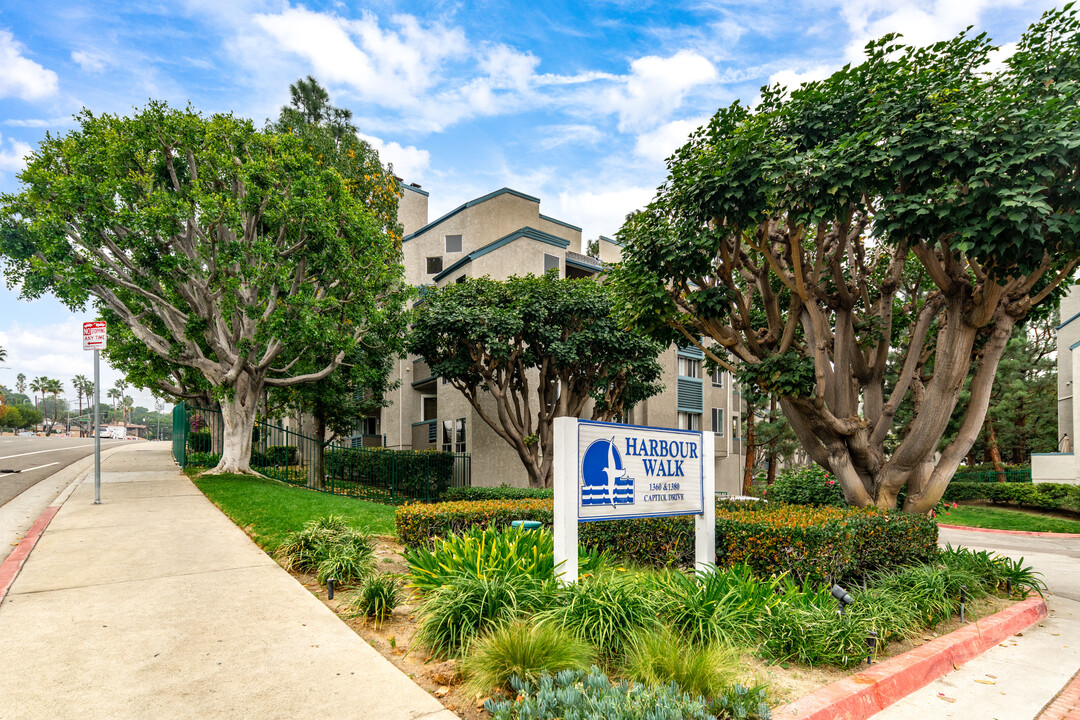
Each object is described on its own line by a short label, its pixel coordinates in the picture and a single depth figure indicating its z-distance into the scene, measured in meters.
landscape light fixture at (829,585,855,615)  5.22
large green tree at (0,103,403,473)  17.09
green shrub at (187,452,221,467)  24.34
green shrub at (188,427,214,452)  31.20
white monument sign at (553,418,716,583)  5.73
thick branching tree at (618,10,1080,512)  7.04
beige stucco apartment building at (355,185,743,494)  23.95
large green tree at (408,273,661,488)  19.08
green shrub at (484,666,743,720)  3.46
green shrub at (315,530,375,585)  6.82
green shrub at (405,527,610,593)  5.54
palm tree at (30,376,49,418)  141.50
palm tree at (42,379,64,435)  139.62
